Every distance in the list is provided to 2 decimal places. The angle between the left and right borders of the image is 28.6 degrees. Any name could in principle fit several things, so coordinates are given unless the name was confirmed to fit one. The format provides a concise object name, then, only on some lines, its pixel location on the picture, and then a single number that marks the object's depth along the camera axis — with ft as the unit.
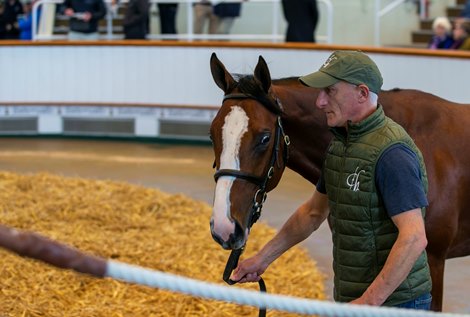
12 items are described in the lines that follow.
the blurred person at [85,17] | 43.78
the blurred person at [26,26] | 45.16
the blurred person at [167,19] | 43.86
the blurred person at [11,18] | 46.44
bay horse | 11.50
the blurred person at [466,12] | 40.15
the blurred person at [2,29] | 46.37
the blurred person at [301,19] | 39.52
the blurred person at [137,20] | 42.73
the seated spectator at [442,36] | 36.70
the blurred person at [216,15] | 43.45
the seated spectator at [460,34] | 35.88
